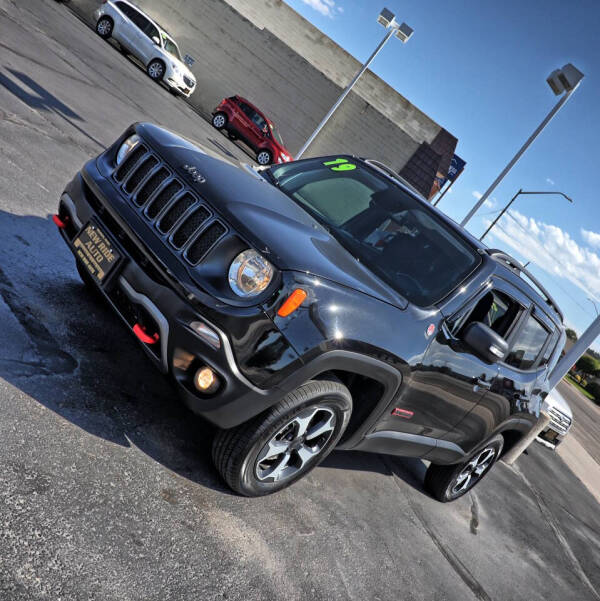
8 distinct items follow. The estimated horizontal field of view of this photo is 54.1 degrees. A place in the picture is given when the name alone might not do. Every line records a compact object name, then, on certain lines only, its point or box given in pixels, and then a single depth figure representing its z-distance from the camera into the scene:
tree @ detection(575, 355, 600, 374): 49.69
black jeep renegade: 2.80
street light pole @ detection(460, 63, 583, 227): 13.59
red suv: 22.86
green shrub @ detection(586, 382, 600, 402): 40.29
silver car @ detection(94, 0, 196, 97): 20.14
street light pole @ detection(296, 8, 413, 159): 22.14
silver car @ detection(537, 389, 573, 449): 10.30
